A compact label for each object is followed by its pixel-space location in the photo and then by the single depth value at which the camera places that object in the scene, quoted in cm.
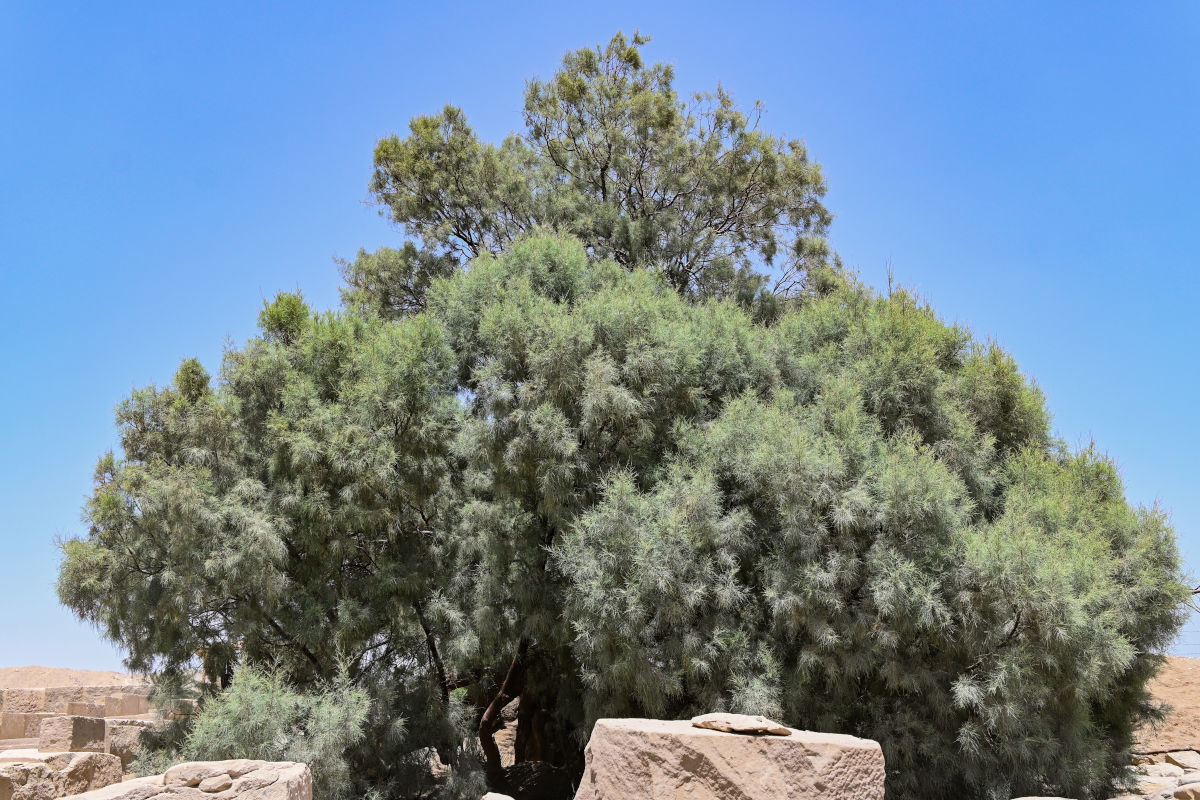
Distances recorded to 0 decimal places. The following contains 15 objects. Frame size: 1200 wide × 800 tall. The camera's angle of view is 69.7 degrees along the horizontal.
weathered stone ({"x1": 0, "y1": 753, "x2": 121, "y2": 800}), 932
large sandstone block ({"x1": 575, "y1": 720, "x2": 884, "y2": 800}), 622
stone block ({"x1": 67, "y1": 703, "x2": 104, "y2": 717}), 1859
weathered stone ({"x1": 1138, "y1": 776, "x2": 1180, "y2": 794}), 1175
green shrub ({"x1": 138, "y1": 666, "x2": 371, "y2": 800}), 1055
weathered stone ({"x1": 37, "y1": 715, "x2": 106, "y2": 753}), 1403
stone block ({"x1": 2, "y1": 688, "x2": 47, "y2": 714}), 1878
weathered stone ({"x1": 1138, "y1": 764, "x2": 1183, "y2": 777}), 1420
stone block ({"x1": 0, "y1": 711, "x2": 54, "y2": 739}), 1697
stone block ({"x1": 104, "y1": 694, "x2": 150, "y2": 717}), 1975
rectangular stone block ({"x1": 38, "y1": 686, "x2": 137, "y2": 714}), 1878
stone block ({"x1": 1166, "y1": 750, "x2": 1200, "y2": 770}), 1528
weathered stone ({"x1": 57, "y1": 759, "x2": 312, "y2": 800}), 595
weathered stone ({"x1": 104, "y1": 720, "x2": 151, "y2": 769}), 1486
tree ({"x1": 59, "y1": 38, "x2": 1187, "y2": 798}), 1031
